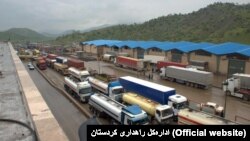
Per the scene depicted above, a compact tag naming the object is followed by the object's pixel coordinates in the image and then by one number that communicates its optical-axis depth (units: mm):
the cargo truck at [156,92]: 27389
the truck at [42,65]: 68312
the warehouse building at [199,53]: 48300
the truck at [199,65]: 54000
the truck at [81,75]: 45444
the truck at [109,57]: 78250
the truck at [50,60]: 70500
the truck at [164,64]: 51400
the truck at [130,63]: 58594
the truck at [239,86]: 35781
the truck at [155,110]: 25344
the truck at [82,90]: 35562
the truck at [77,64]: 56166
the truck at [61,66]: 58356
